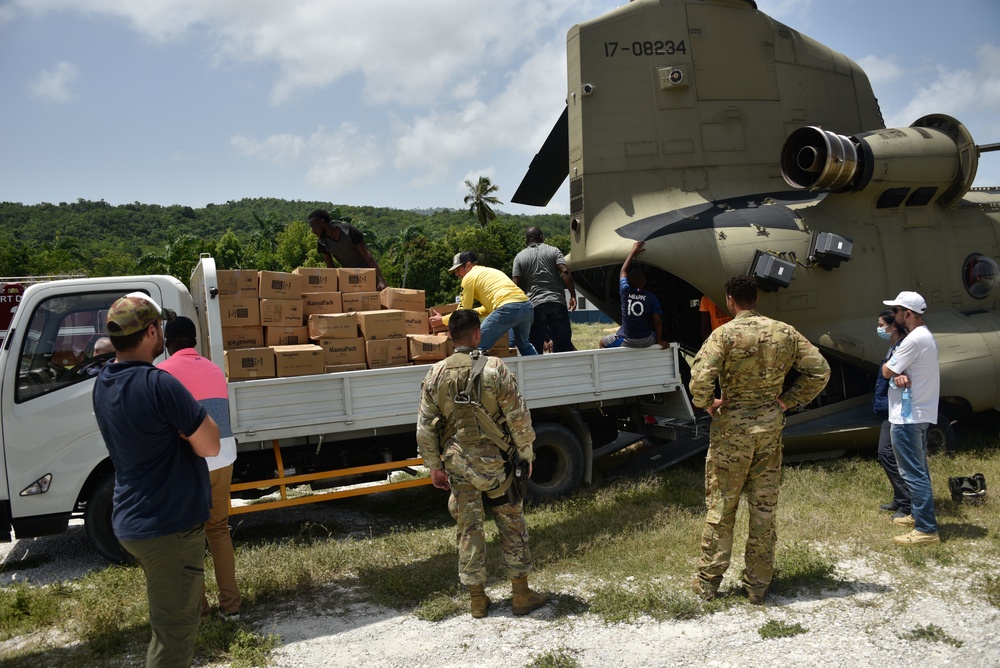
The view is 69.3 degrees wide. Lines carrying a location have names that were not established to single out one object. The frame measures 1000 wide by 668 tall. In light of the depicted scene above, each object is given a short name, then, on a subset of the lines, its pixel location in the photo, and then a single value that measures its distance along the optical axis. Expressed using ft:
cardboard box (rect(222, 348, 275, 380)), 18.69
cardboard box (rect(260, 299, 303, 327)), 19.99
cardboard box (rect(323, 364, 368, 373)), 20.12
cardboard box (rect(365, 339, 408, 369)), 20.54
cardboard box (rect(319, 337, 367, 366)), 20.16
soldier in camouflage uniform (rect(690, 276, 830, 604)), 14.96
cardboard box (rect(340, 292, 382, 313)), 21.57
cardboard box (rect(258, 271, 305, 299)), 20.03
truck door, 17.93
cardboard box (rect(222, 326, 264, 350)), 19.61
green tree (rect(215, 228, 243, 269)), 140.46
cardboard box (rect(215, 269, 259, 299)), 19.58
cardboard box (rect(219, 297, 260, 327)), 19.53
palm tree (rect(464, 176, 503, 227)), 209.97
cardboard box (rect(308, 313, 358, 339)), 20.18
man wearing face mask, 20.01
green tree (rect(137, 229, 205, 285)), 129.59
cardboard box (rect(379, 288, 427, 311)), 21.75
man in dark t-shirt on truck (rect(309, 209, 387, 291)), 25.12
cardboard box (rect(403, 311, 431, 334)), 21.93
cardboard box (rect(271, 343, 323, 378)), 19.20
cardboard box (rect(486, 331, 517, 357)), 22.40
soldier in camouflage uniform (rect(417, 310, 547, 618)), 14.74
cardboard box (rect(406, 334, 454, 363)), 20.88
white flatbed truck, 18.02
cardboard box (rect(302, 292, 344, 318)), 21.11
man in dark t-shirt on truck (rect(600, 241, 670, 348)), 23.85
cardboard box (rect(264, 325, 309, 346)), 20.06
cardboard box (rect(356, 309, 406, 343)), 20.51
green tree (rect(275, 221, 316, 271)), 154.10
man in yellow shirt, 21.72
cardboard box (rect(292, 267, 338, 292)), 21.04
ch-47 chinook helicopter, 26.53
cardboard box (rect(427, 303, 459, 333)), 23.36
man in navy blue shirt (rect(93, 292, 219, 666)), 10.39
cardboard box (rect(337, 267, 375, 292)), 21.72
